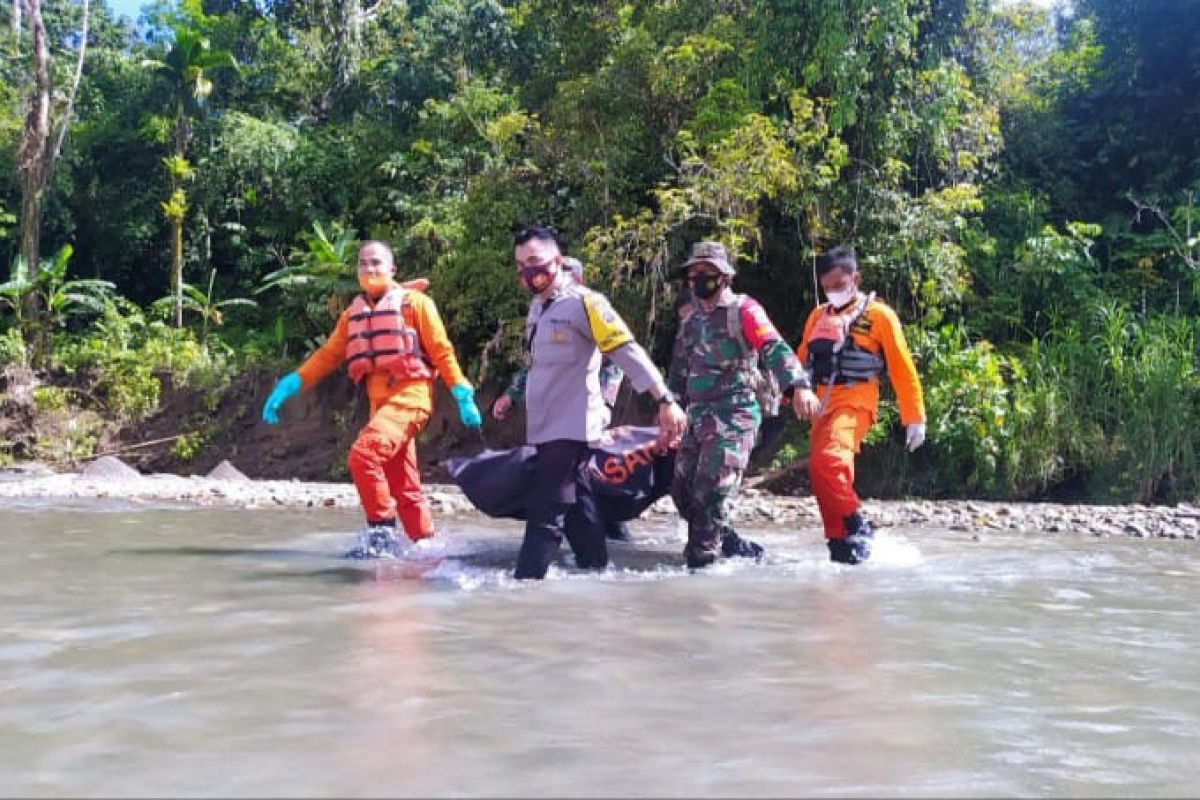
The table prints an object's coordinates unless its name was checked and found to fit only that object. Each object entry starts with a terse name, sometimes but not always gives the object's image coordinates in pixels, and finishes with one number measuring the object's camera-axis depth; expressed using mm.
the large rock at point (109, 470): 12641
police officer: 5586
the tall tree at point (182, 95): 20188
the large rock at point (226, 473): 13172
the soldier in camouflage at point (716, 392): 6129
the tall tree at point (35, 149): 19484
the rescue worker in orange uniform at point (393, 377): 6555
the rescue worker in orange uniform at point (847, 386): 6344
